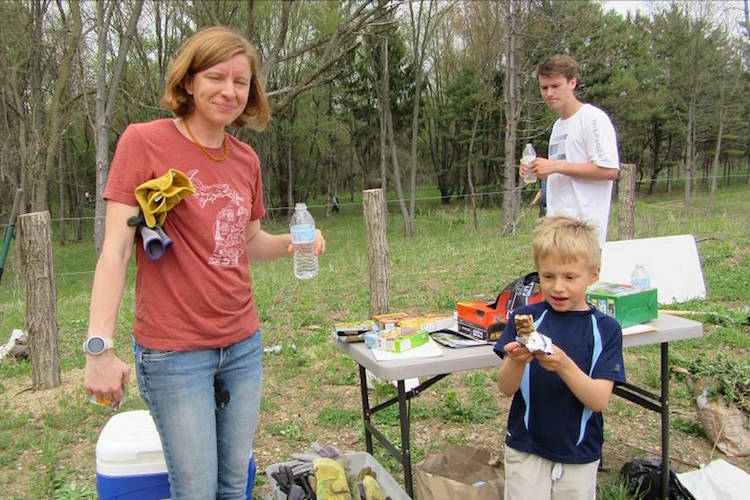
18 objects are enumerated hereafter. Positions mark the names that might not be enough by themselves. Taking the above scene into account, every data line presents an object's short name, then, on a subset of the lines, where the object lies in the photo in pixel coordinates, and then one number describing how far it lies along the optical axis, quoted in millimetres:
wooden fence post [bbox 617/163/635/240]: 7863
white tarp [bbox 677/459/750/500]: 2754
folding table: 2432
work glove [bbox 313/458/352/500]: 2443
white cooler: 2277
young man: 3316
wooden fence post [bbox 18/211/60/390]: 4500
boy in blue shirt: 2100
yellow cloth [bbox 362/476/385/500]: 2492
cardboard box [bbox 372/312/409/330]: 2865
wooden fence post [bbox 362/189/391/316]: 5551
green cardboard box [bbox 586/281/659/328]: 2709
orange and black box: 2744
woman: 1685
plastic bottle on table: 3348
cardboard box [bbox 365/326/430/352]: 2611
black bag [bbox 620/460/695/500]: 2887
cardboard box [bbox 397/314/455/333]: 2889
